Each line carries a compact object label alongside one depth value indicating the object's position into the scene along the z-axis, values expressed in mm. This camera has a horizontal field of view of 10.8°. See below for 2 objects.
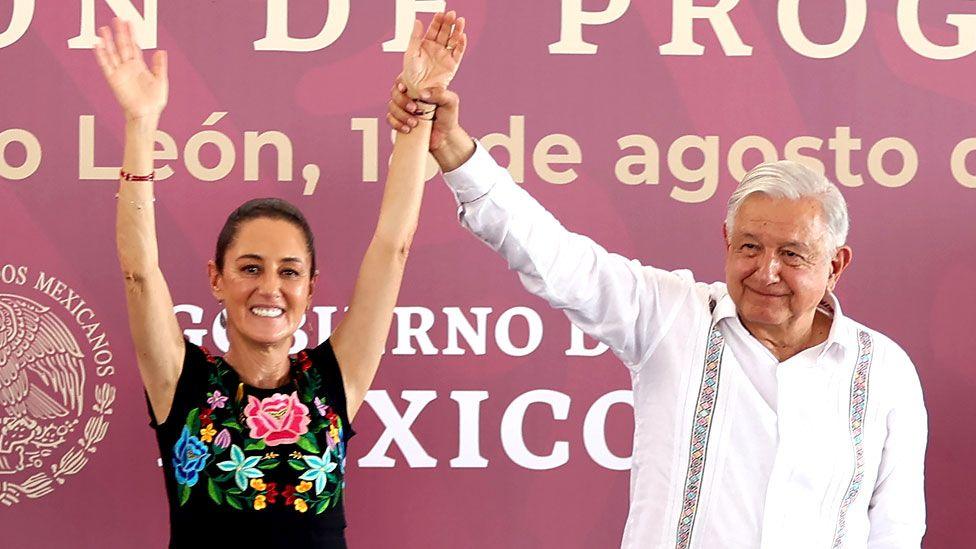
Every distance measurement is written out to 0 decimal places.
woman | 7713
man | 7725
